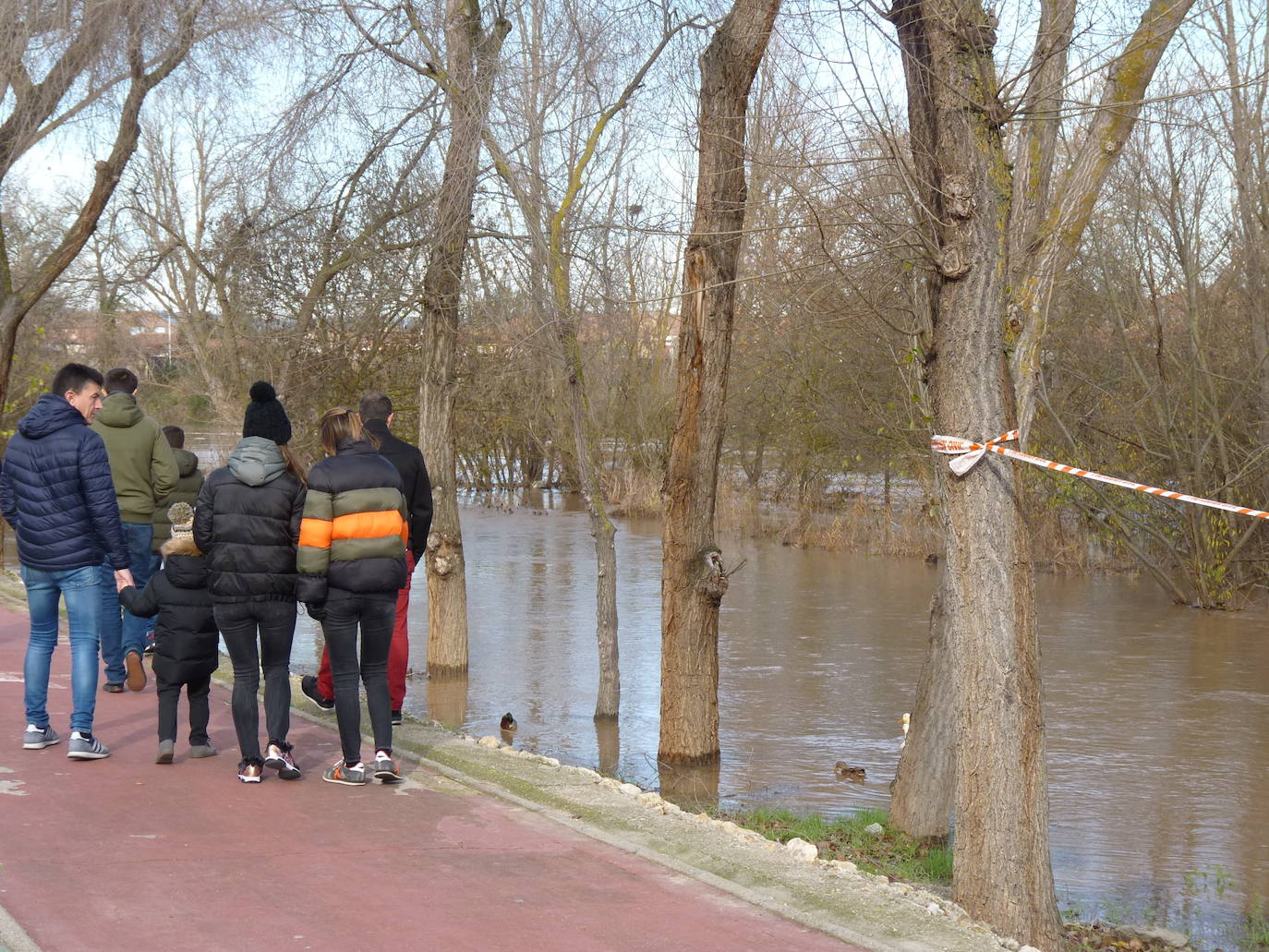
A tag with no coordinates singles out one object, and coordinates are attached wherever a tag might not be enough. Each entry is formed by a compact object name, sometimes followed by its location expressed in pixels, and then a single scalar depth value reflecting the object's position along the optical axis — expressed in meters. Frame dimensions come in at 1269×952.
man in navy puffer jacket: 6.98
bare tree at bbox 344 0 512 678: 12.07
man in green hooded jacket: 9.10
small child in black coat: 6.93
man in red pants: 8.23
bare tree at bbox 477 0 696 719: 12.25
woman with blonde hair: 6.53
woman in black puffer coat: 6.59
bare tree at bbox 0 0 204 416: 14.36
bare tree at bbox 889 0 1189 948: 6.07
